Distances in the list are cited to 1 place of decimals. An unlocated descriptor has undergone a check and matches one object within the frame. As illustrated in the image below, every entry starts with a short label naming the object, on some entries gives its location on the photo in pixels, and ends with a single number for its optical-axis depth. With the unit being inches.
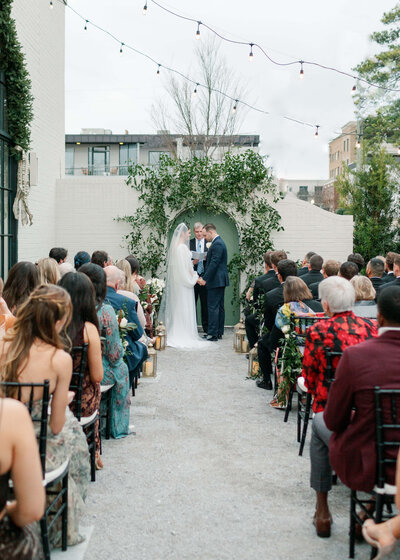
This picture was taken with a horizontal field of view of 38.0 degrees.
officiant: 434.0
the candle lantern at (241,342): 368.2
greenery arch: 449.1
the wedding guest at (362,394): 115.3
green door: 464.4
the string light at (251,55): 368.7
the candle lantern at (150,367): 301.9
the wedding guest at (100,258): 277.9
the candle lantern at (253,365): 305.0
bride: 403.9
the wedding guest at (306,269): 353.1
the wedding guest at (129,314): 221.8
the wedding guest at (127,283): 254.8
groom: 413.4
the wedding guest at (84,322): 158.4
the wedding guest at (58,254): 303.6
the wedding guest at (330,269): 292.2
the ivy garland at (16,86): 311.1
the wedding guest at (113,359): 186.2
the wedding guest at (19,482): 77.3
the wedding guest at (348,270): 267.3
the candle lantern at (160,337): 375.9
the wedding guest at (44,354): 119.6
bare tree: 931.2
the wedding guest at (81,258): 304.3
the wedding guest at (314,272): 319.9
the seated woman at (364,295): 228.1
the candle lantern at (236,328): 379.4
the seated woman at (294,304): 231.9
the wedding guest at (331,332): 154.9
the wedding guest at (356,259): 333.4
